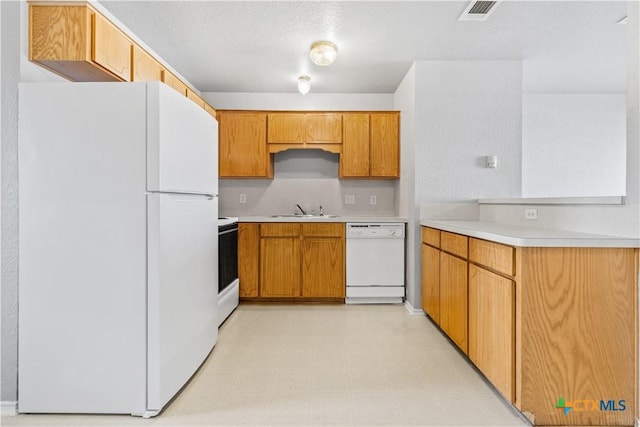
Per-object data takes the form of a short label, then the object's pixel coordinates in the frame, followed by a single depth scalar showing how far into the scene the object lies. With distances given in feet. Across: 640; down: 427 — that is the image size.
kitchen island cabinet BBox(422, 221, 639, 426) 5.40
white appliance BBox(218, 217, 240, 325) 10.23
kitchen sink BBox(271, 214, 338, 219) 12.82
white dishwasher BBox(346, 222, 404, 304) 12.37
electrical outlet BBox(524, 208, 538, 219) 8.09
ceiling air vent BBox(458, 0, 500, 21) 7.86
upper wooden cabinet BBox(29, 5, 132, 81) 6.64
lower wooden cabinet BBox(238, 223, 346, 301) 12.57
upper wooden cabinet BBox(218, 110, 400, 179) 13.57
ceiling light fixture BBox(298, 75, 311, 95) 12.34
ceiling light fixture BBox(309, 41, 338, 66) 9.75
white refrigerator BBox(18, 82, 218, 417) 5.72
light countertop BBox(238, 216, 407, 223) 12.49
